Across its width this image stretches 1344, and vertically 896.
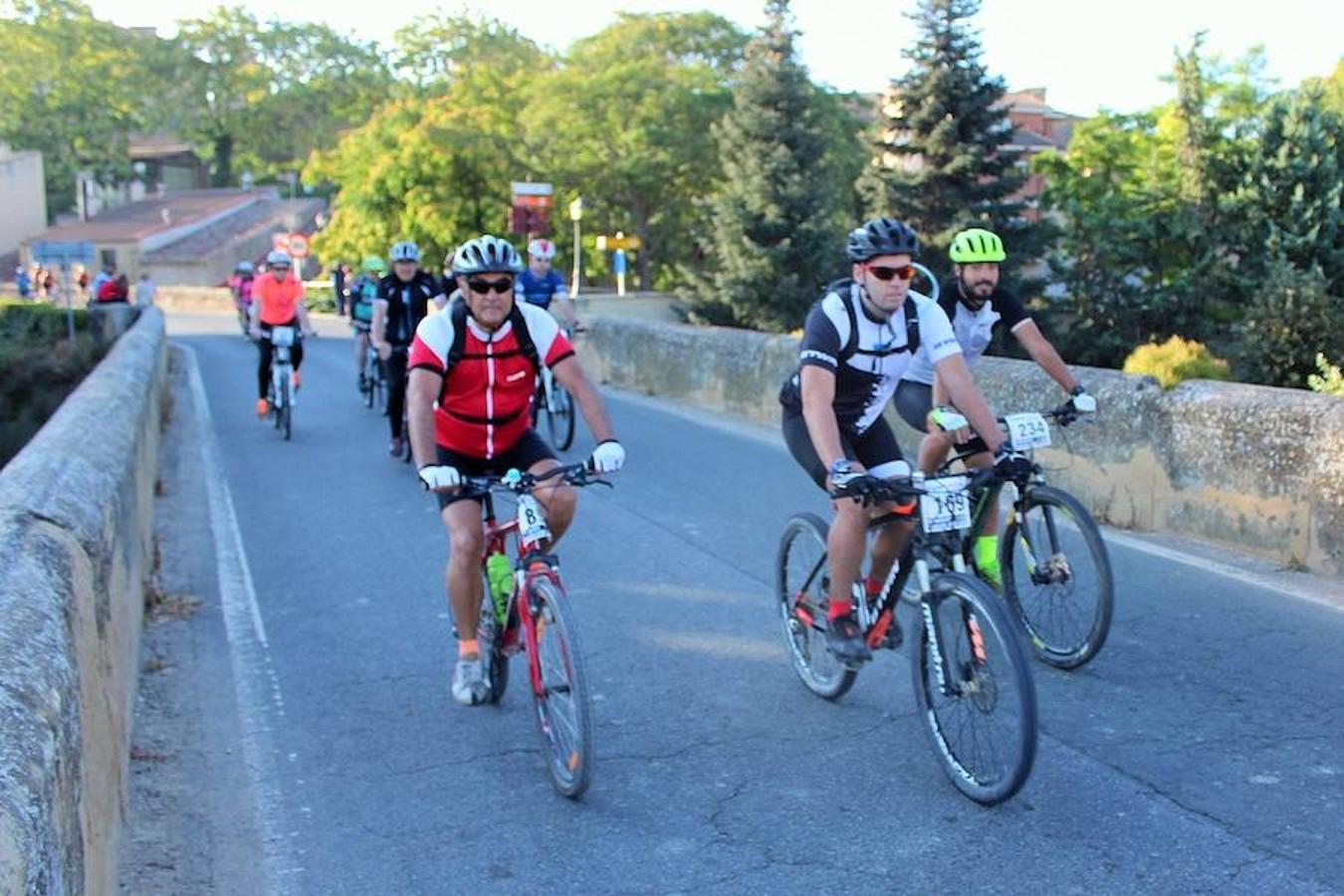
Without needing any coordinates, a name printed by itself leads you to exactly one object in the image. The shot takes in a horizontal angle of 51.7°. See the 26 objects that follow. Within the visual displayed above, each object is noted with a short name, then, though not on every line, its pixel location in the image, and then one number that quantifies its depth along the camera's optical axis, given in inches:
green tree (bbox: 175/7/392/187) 3887.8
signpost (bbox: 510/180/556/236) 1165.4
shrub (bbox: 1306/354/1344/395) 447.2
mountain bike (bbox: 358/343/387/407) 673.0
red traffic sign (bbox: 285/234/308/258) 2081.7
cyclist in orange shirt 581.3
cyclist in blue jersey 520.1
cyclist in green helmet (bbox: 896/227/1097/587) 257.1
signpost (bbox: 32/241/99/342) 1094.4
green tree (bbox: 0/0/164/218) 3700.8
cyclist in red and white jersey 205.8
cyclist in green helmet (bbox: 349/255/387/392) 674.8
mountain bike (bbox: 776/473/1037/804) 171.8
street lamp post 1521.9
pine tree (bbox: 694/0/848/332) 1363.2
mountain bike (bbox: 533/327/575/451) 527.5
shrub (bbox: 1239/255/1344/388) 772.0
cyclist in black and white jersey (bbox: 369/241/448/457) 489.1
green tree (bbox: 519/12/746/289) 1679.4
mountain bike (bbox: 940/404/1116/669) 226.5
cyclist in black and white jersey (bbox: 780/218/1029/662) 200.7
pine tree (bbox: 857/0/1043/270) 1177.4
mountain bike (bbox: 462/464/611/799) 183.5
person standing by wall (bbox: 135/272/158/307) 1744.1
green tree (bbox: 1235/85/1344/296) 906.7
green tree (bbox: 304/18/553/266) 1897.1
